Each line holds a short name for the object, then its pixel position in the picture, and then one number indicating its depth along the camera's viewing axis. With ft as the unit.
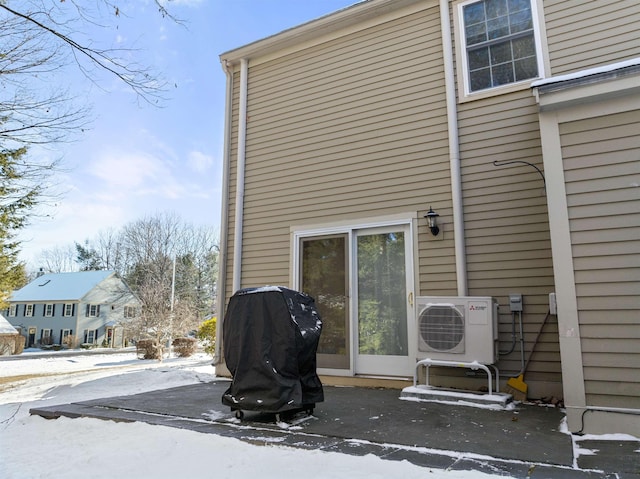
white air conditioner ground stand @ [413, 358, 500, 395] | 12.75
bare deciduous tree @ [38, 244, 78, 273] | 113.09
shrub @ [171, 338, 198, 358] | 50.60
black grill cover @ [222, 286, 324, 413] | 10.52
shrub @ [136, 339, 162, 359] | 47.73
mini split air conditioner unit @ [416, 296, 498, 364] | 13.19
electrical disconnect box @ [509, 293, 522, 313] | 13.69
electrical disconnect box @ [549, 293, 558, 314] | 12.31
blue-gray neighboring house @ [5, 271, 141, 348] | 92.27
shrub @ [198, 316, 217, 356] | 39.06
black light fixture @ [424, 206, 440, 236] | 15.33
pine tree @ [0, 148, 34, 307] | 21.49
